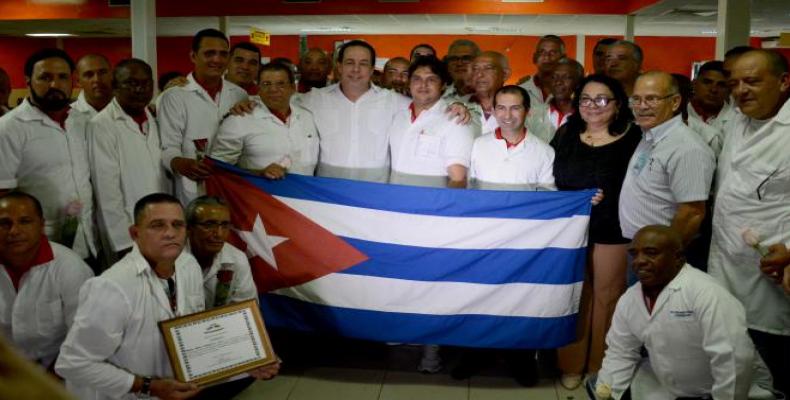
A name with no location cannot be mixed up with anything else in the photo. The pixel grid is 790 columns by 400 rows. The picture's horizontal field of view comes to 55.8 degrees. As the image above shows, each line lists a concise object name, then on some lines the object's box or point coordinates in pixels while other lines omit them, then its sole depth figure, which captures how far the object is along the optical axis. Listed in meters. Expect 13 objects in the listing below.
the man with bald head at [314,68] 5.42
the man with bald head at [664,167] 3.41
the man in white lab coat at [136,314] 2.82
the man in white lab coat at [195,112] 4.18
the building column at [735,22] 7.42
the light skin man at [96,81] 4.34
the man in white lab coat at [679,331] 2.80
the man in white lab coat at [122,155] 3.90
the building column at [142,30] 8.45
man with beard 3.65
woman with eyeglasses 3.86
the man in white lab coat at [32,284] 3.12
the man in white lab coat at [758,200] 3.06
